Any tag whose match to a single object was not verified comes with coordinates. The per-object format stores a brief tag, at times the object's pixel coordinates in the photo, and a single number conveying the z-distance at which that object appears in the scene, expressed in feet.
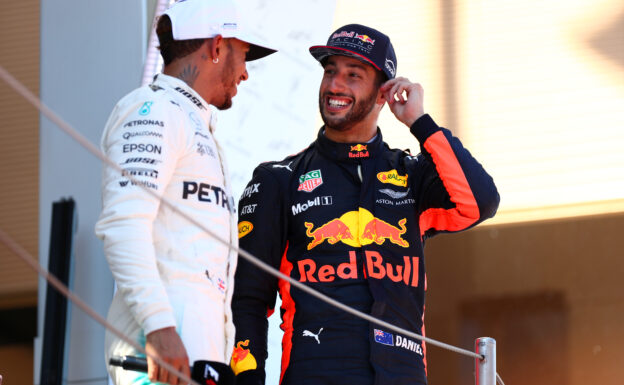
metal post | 56.53
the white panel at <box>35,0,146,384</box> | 58.90
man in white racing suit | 54.77
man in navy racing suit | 56.64
